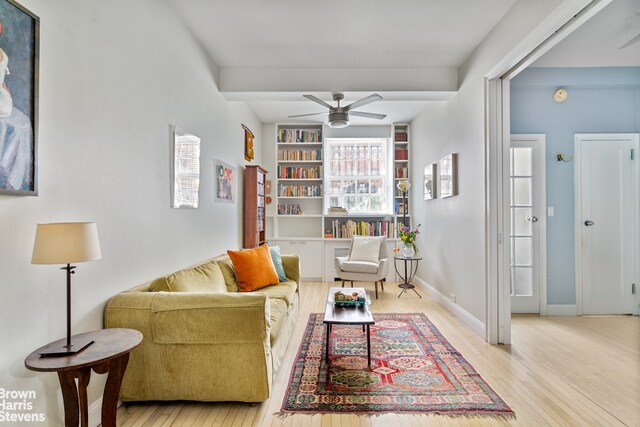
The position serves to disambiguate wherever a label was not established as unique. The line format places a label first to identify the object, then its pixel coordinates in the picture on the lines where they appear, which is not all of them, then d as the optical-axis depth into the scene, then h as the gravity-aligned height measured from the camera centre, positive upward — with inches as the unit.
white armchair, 192.1 -26.5
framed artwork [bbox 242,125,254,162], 200.0 +43.7
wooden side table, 53.1 -23.5
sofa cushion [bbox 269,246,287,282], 147.8 -20.6
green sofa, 76.9 -29.6
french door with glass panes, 155.3 -2.8
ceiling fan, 159.3 +49.5
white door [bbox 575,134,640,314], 154.0 -2.3
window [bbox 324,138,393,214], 252.1 +31.8
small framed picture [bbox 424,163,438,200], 189.2 +20.4
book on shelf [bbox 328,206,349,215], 244.2 +4.9
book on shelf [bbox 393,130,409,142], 248.7 +58.4
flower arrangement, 202.4 -11.9
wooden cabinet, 193.2 +5.5
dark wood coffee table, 96.6 -29.7
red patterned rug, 82.0 -45.5
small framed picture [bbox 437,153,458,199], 155.4 +19.9
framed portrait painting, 54.3 +19.7
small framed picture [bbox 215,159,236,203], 151.9 +16.8
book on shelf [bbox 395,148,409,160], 247.8 +45.8
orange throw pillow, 129.3 -20.7
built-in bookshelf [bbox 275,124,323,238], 248.1 +26.7
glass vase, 201.1 -20.0
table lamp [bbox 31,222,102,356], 54.1 -5.0
